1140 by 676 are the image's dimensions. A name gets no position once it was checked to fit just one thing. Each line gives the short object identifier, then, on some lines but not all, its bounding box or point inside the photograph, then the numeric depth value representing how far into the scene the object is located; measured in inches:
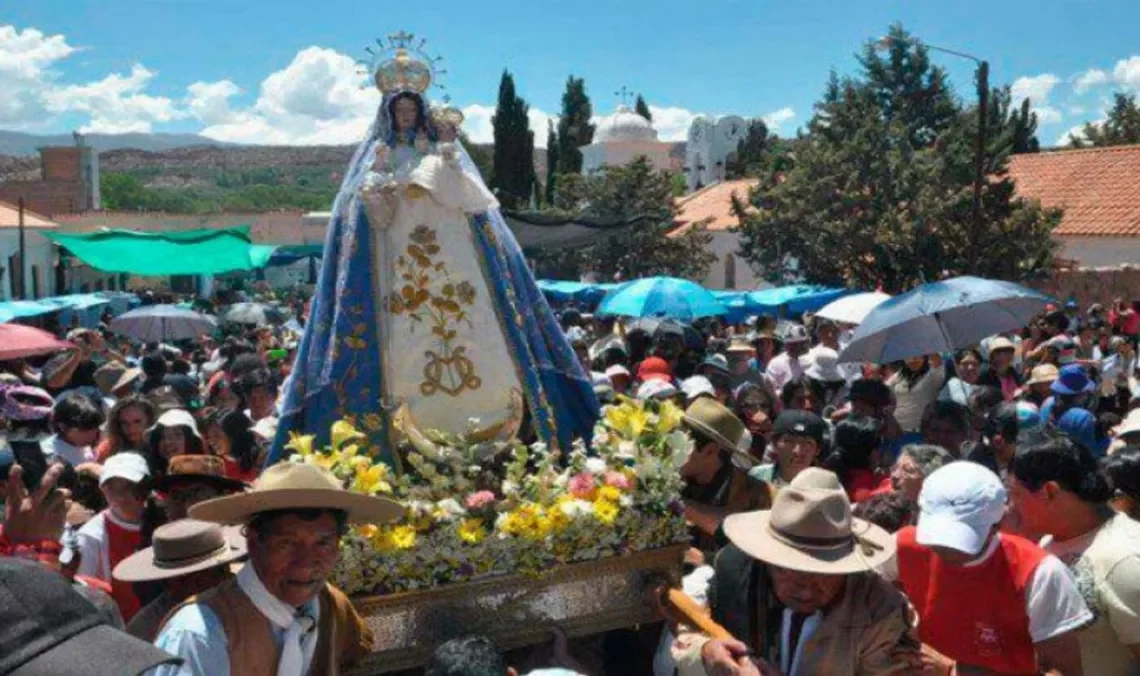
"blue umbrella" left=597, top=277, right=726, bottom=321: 470.6
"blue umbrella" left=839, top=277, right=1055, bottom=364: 279.0
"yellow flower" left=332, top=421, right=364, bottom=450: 169.2
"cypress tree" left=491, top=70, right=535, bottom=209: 1601.9
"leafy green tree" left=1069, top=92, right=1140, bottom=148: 1630.2
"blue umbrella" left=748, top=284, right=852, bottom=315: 642.8
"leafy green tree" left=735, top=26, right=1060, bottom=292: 824.3
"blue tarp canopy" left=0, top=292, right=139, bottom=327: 579.0
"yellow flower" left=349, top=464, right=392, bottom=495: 157.6
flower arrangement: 151.9
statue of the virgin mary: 223.5
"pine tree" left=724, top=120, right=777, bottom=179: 1851.1
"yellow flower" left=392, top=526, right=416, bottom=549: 151.6
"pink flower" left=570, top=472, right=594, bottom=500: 167.0
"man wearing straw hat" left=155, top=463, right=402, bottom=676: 110.3
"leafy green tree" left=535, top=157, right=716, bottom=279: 1181.1
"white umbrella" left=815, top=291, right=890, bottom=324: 368.8
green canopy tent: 608.4
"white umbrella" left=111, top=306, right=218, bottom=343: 486.6
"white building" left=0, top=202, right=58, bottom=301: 1230.9
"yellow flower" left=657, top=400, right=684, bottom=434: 177.6
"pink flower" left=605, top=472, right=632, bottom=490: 166.9
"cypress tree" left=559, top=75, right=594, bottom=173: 1862.7
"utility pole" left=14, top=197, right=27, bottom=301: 1092.5
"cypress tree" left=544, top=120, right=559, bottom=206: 1768.7
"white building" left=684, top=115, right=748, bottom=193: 2022.6
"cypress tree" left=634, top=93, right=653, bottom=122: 2234.3
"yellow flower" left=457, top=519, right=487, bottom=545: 155.3
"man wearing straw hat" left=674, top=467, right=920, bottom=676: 118.6
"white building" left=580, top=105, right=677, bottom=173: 1777.8
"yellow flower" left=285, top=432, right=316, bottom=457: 161.3
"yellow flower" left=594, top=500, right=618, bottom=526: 159.8
